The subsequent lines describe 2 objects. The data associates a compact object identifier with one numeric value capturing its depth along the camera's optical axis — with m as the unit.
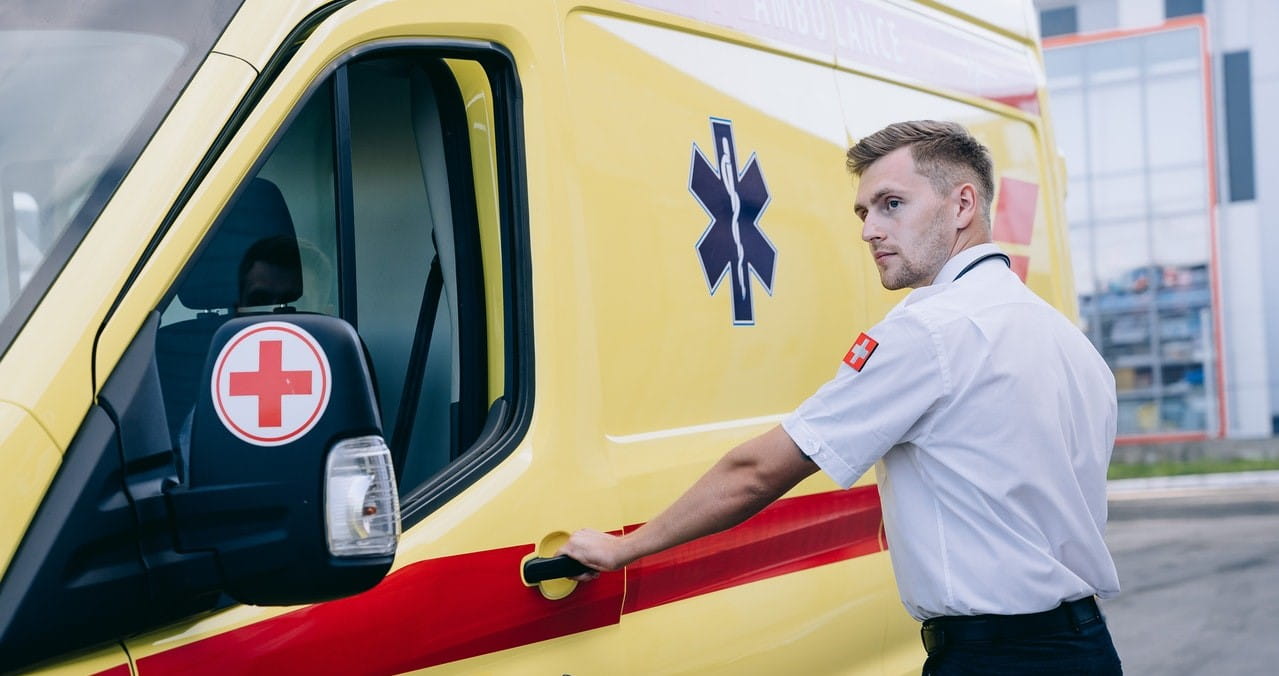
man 2.29
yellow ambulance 1.55
